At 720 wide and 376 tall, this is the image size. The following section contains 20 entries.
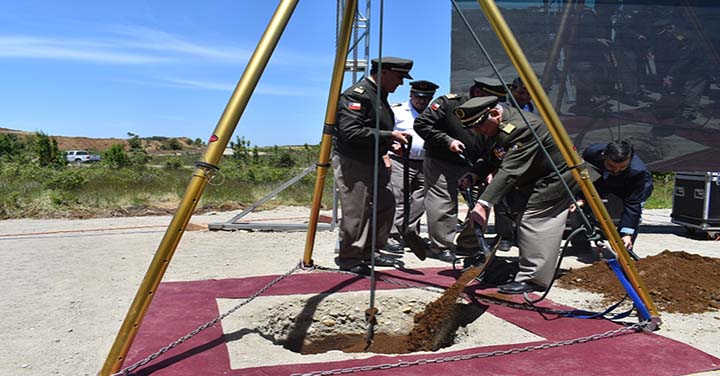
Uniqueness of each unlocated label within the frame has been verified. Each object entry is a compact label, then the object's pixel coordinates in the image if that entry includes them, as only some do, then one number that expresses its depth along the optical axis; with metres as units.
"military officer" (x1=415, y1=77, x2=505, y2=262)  5.80
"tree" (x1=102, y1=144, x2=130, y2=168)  38.14
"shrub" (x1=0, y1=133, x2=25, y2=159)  61.59
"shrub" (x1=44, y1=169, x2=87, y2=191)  15.87
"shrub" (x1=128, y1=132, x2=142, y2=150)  87.81
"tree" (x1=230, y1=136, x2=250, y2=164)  40.45
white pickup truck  57.72
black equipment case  8.16
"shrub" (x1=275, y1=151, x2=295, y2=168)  39.91
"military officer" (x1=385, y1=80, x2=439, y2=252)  6.72
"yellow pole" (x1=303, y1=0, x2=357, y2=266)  4.88
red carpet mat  3.30
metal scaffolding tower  6.81
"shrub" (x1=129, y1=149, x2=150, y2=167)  46.89
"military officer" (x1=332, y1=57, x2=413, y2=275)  5.29
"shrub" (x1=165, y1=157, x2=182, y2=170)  40.46
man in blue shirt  5.38
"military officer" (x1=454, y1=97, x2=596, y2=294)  4.50
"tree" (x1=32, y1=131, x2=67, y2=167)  39.12
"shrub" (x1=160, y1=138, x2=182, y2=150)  95.00
